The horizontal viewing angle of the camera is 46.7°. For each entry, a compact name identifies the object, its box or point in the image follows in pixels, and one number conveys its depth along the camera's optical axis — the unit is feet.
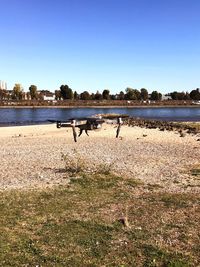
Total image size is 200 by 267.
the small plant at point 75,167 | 36.03
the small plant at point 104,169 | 35.53
